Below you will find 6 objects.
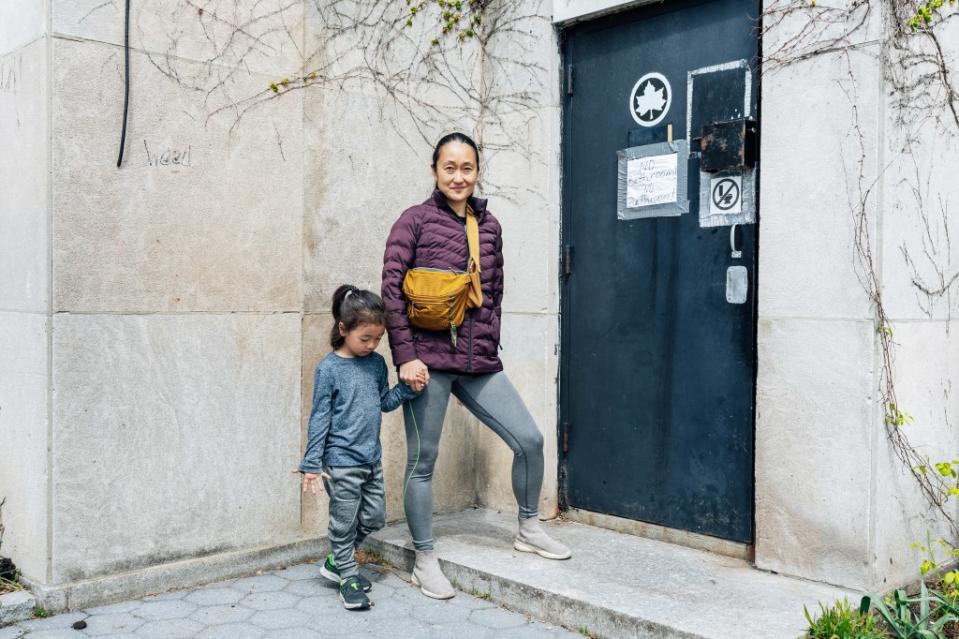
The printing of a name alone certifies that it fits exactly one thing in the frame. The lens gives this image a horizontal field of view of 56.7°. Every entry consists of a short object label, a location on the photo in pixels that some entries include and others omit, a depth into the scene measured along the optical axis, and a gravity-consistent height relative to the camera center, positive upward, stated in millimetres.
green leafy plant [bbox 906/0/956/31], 3676 +1237
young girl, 3742 -490
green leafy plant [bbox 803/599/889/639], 3156 -1127
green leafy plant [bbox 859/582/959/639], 3141 -1110
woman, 3867 -213
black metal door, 4121 +176
